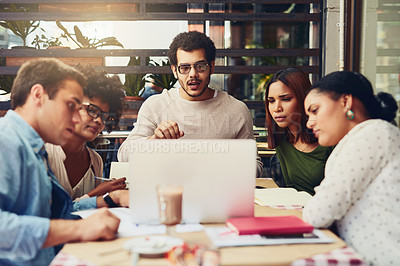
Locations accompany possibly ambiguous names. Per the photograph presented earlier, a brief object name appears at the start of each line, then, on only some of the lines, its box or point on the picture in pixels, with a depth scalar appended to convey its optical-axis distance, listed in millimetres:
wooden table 1116
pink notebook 1311
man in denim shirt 1232
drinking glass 1232
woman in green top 2475
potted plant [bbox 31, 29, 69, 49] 4043
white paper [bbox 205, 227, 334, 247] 1240
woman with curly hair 1980
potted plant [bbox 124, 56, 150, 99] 4094
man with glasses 2561
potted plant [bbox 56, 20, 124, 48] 4039
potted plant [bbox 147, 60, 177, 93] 4160
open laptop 1362
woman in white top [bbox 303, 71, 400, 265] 1363
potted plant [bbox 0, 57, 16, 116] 3916
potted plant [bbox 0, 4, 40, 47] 3992
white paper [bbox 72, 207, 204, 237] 1361
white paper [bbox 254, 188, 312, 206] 1813
